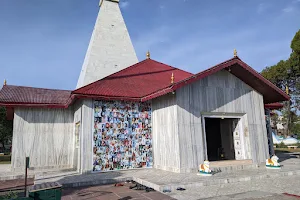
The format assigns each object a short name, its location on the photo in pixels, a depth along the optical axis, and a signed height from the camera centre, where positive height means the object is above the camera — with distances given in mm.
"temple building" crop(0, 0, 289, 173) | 8047 +566
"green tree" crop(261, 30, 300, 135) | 24312 +6261
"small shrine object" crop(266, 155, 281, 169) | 8234 -1211
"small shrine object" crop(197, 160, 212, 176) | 7105 -1190
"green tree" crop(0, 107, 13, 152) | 17281 +984
